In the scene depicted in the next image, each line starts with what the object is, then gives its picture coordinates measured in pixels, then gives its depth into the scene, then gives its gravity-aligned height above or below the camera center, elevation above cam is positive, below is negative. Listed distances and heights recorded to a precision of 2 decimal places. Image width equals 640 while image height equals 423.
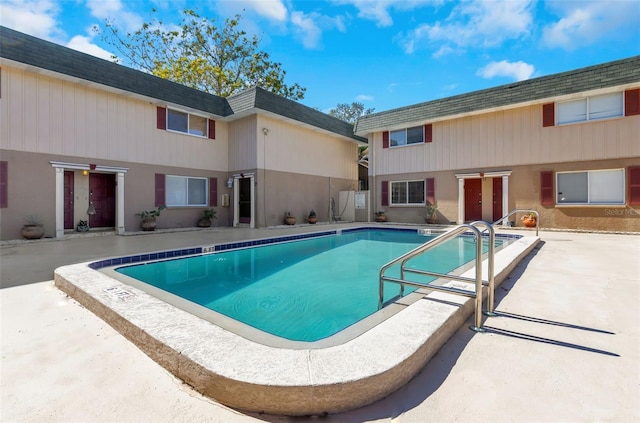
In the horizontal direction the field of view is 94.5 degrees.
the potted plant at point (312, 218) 12.83 -0.32
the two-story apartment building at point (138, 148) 7.48 +2.10
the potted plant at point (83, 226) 8.99 -0.46
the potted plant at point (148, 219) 9.42 -0.26
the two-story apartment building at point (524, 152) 8.55 +2.02
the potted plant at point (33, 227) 7.39 -0.41
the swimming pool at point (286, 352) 1.45 -0.83
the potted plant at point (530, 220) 9.69 -0.32
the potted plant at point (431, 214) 11.61 -0.14
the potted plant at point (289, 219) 11.95 -0.34
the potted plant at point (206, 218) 10.98 -0.27
